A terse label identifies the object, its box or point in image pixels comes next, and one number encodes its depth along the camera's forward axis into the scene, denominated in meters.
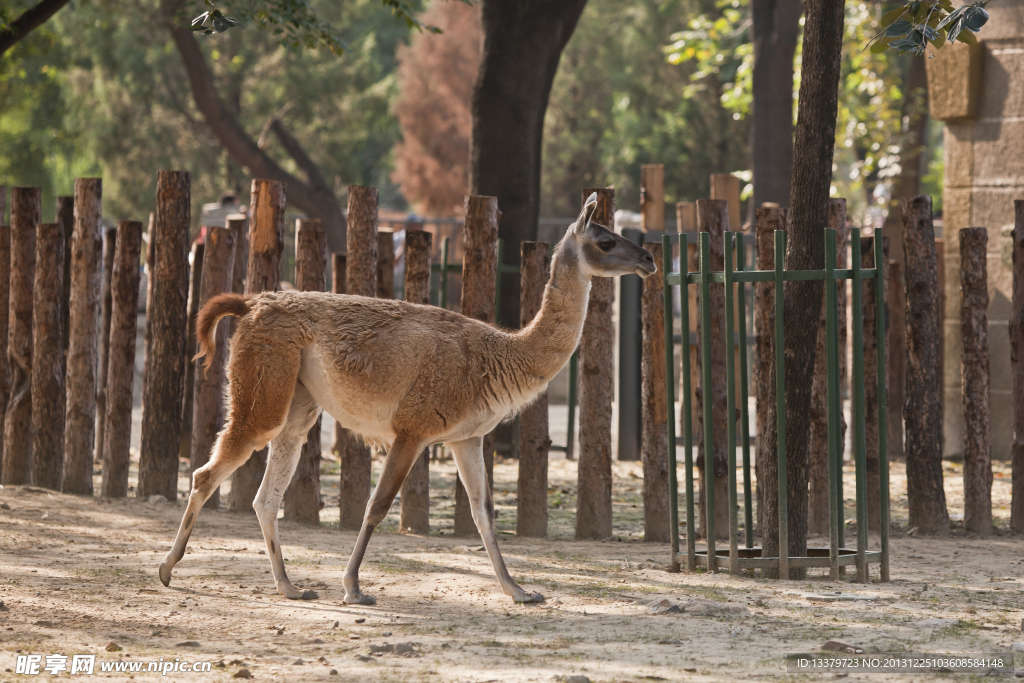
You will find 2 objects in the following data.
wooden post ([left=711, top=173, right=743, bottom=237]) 26.55
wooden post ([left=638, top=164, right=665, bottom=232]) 25.47
